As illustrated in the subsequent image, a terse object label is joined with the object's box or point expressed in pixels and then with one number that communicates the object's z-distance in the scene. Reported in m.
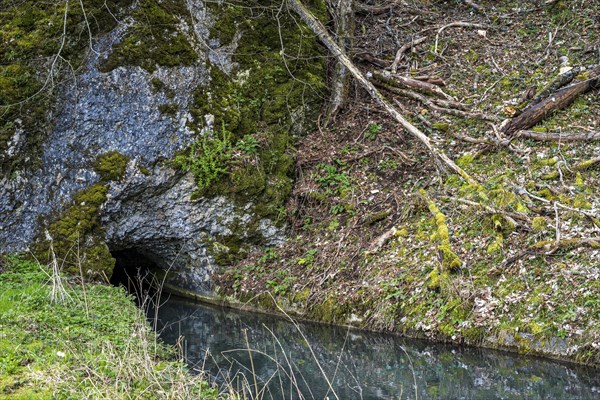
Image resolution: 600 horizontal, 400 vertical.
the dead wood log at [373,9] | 14.91
